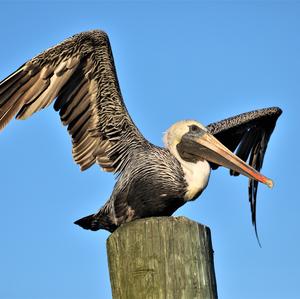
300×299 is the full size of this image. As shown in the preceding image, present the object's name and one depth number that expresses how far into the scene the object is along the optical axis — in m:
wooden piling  8.05
